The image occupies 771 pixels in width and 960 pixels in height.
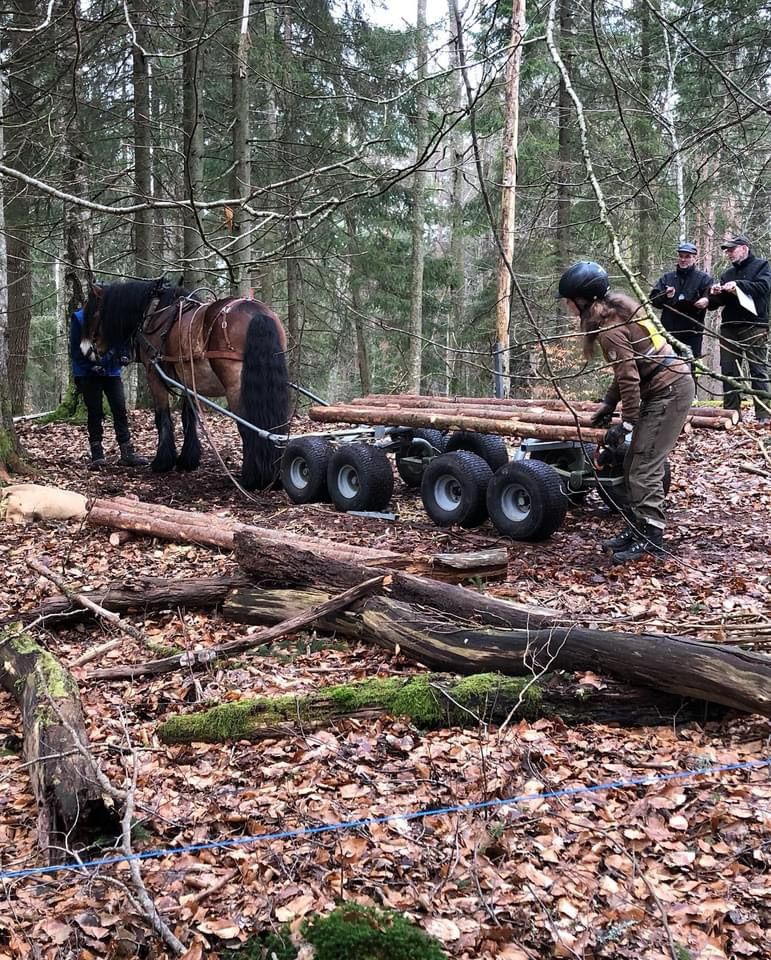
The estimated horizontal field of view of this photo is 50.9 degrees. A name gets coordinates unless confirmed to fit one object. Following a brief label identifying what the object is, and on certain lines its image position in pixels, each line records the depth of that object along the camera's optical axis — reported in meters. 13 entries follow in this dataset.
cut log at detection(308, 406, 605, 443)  6.59
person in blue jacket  10.09
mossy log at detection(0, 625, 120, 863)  3.15
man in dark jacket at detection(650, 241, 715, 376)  9.54
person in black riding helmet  5.87
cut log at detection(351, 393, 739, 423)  7.86
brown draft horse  8.91
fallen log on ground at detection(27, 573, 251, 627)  5.62
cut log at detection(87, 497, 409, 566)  6.88
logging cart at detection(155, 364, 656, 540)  6.73
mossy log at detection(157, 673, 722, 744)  3.88
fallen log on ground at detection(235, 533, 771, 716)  3.55
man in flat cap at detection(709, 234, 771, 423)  9.48
